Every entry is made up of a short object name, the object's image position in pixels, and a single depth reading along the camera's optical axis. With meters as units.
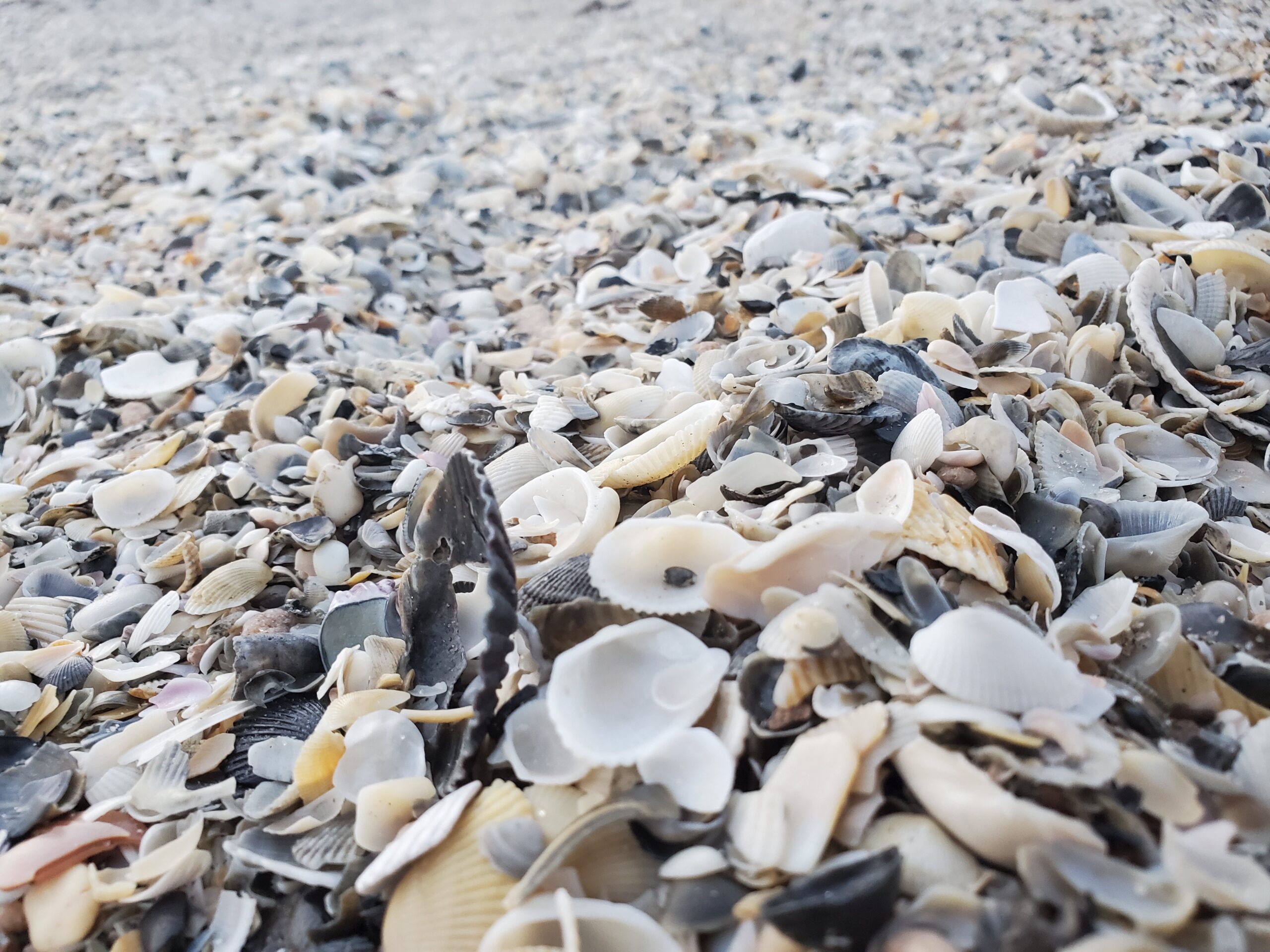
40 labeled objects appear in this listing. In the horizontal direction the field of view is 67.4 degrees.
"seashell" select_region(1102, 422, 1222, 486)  0.19
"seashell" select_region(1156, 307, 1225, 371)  0.21
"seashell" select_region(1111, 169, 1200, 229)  0.28
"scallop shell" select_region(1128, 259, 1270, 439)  0.20
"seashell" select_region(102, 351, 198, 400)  0.29
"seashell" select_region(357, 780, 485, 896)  0.13
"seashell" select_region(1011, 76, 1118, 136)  0.41
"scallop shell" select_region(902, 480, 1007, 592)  0.15
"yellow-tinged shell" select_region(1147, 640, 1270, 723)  0.14
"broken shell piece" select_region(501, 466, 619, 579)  0.18
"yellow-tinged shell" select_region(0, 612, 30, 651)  0.19
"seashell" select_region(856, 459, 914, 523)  0.16
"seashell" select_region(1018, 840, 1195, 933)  0.10
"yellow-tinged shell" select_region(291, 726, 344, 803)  0.15
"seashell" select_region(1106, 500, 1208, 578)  0.17
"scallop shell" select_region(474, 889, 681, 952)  0.12
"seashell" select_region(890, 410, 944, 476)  0.18
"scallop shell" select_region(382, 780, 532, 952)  0.13
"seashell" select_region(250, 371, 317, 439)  0.26
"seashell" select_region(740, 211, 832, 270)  0.33
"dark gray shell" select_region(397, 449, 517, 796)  0.14
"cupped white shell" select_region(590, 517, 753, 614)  0.16
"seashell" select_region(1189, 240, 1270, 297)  0.23
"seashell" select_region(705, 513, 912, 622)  0.15
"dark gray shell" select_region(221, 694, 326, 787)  0.17
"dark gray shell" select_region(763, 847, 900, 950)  0.11
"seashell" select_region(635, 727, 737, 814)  0.13
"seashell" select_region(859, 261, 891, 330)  0.25
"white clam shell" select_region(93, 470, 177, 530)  0.23
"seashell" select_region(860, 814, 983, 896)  0.12
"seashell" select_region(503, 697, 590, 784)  0.14
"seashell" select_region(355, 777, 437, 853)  0.14
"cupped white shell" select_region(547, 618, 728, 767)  0.14
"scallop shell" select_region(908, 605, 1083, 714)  0.13
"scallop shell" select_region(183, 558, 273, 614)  0.20
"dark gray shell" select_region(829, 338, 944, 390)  0.20
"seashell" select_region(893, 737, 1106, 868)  0.11
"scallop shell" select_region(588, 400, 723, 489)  0.19
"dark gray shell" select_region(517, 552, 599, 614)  0.16
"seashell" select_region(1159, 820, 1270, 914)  0.11
